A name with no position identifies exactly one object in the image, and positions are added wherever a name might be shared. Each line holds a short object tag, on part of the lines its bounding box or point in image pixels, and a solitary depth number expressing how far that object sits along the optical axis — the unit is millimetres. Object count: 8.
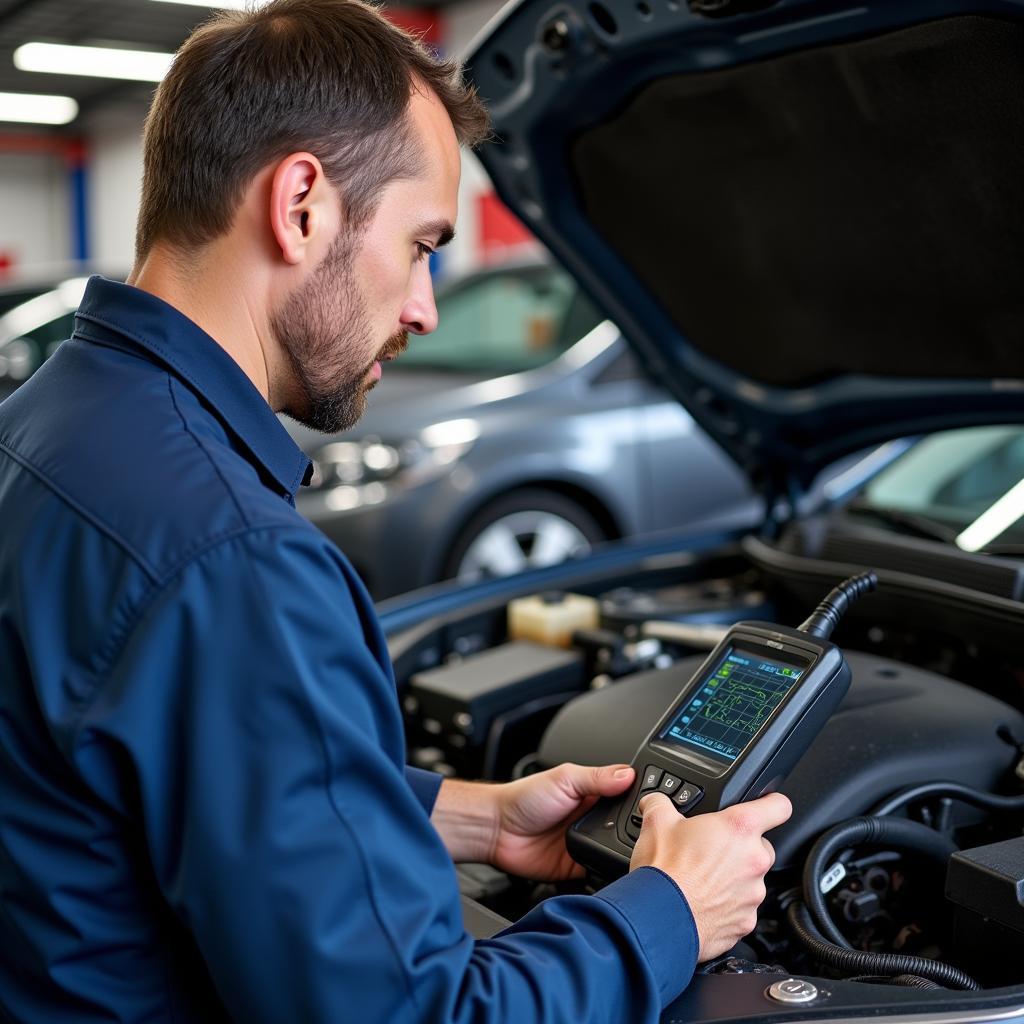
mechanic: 873
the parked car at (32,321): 5293
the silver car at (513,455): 3920
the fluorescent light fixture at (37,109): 15523
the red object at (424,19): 10852
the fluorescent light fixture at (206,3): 10097
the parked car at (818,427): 1298
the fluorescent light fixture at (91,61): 12758
